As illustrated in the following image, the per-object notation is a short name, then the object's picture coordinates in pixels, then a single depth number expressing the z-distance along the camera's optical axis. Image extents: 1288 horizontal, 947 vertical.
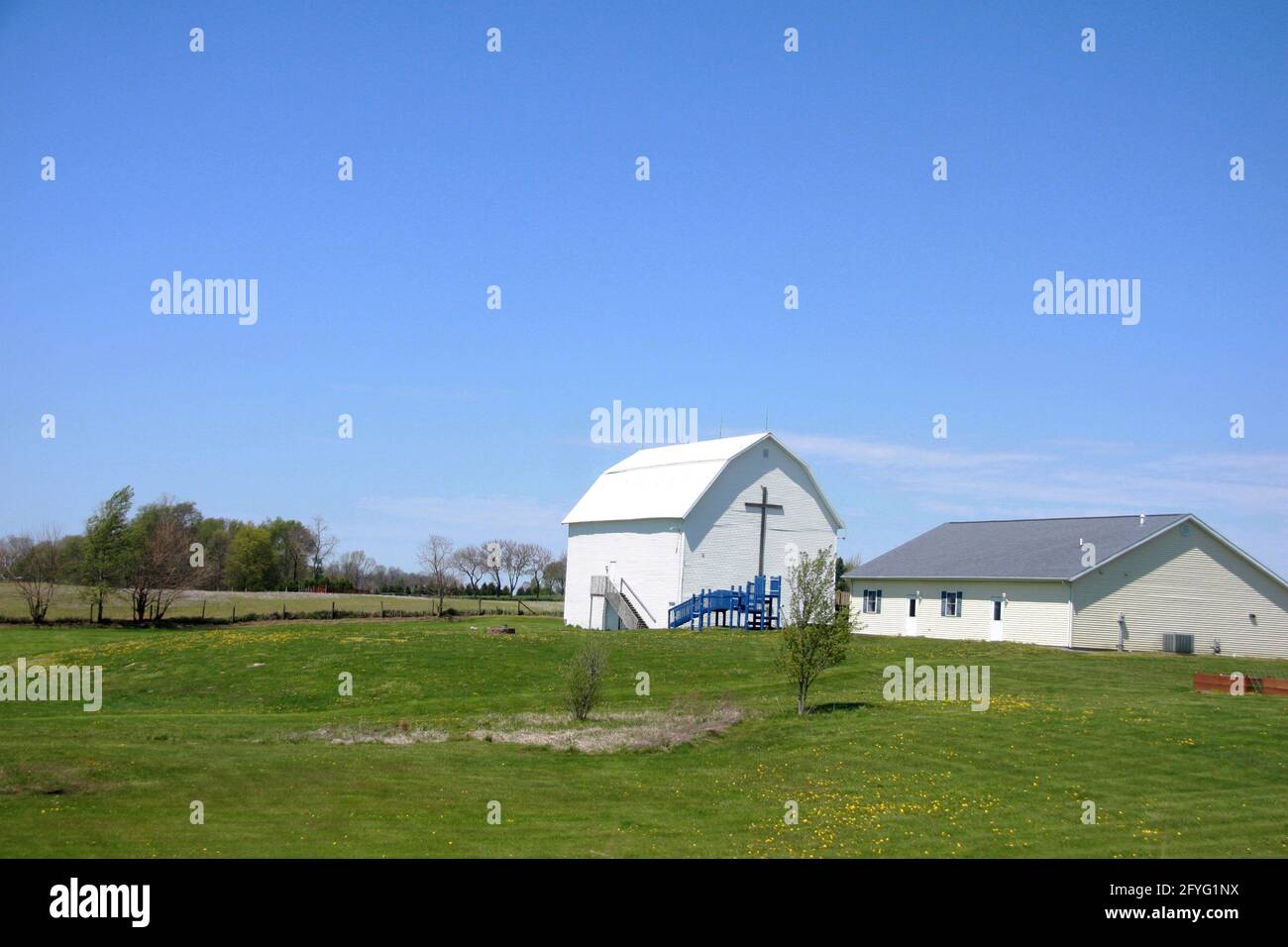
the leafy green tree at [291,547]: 119.25
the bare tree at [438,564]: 90.12
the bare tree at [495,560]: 106.69
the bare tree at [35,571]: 65.69
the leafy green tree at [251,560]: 105.44
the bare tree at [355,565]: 133.16
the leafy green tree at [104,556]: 67.38
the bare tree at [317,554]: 119.94
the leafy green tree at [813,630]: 27.08
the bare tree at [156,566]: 68.06
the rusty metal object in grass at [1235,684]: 29.81
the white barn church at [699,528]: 52.44
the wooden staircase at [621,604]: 54.44
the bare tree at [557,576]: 121.31
